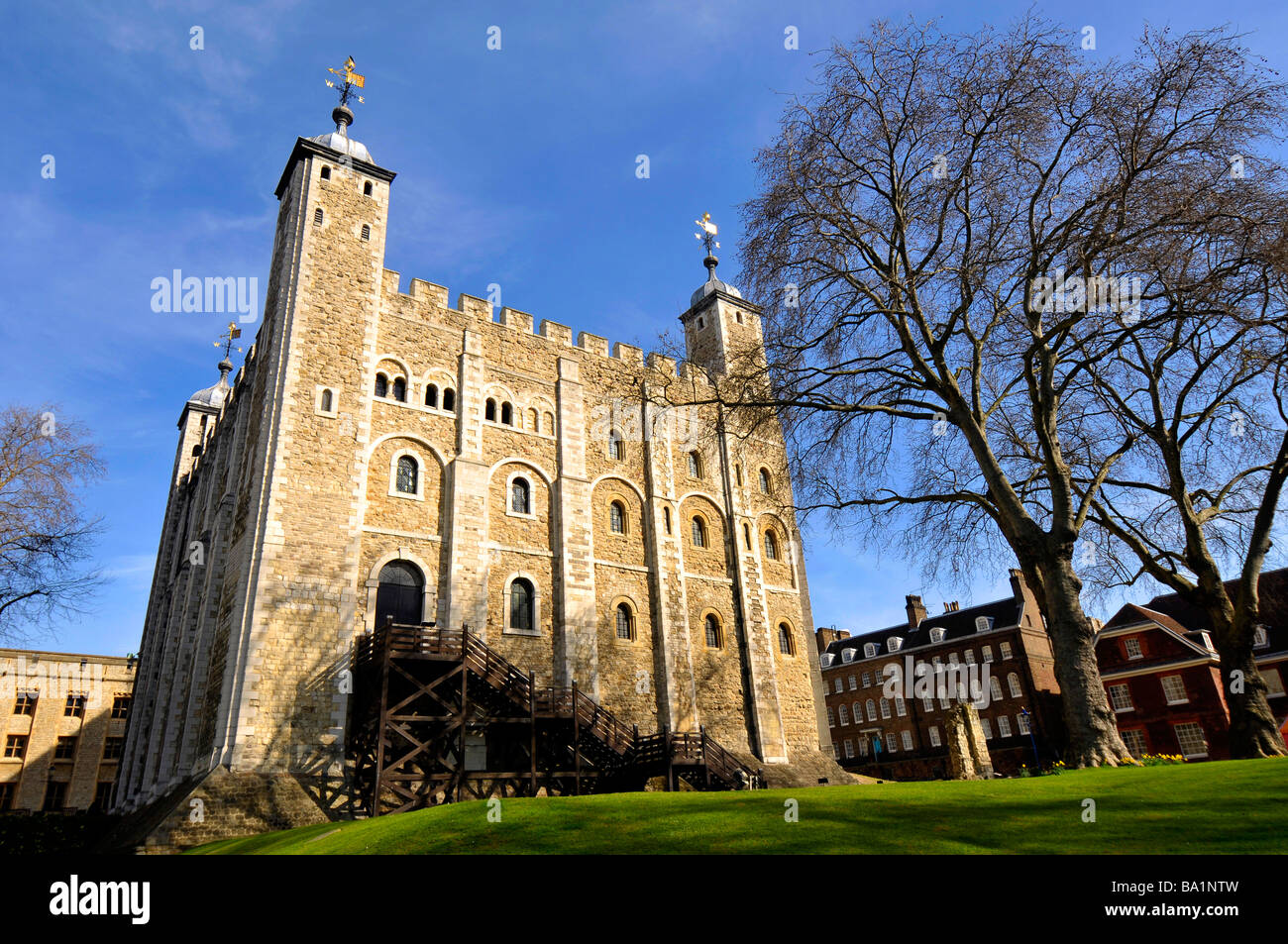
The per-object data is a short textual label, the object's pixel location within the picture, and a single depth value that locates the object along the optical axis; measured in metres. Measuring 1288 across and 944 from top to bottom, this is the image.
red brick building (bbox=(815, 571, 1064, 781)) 42.50
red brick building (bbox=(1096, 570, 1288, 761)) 35.09
